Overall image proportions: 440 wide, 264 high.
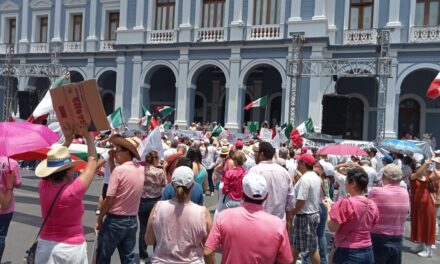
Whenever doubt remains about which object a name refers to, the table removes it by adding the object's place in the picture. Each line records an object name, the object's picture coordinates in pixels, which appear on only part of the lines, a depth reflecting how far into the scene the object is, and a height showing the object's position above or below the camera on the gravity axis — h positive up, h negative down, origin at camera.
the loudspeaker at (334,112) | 17.33 +0.59
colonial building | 21.02 +3.55
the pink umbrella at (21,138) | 5.07 -0.28
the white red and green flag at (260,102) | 20.36 +0.94
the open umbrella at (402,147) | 10.83 -0.36
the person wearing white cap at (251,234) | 3.49 -0.81
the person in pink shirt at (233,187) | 6.69 -0.90
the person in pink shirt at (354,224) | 4.57 -0.92
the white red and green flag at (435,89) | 9.34 +0.85
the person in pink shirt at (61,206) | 3.85 -0.74
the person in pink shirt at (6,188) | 5.14 -0.84
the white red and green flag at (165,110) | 21.46 +0.42
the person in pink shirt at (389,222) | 5.32 -1.02
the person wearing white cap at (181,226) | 3.88 -0.86
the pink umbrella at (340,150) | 9.55 -0.46
